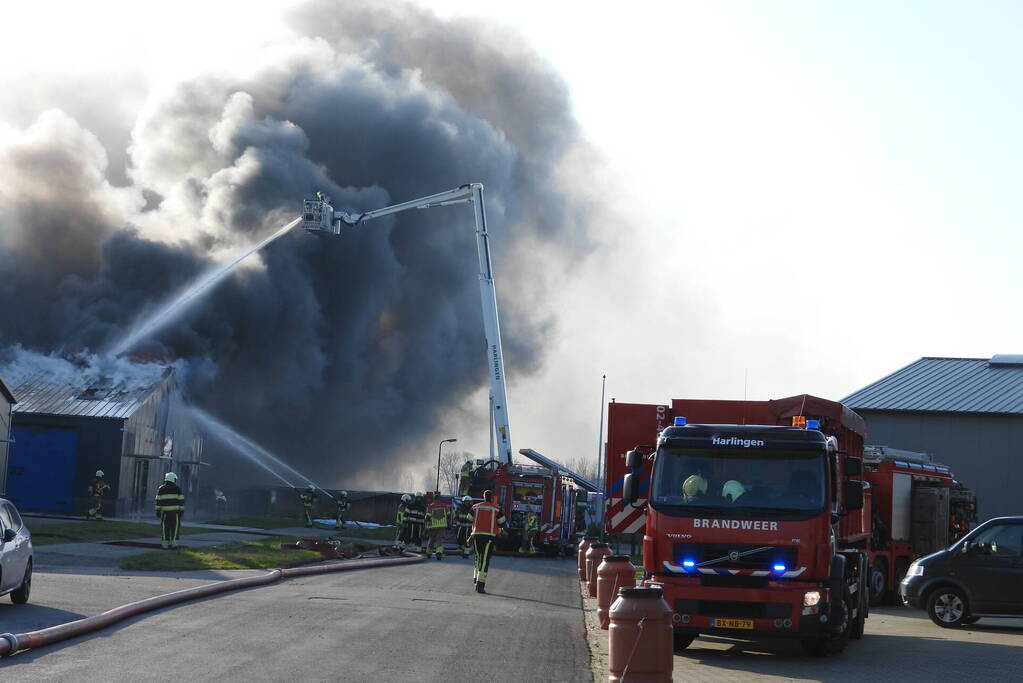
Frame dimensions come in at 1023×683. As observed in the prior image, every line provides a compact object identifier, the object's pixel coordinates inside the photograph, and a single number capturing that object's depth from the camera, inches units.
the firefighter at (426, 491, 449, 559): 1067.3
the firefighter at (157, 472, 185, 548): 895.7
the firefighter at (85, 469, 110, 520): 1414.9
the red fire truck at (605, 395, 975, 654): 481.1
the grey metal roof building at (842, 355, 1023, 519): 1416.1
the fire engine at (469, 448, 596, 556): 1332.4
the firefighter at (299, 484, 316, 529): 1656.9
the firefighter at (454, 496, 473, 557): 1072.9
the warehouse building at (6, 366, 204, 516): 1509.6
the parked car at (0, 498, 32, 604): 498.9
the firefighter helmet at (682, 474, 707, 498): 500.7
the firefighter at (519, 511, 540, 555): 1332.4
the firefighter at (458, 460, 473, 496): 1368.1
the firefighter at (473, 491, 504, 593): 748.6
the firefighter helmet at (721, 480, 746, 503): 495.5
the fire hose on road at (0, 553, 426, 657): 392.6
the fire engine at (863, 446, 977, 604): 782.5
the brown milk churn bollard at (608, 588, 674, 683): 346.0
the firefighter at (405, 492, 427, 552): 1107.9
